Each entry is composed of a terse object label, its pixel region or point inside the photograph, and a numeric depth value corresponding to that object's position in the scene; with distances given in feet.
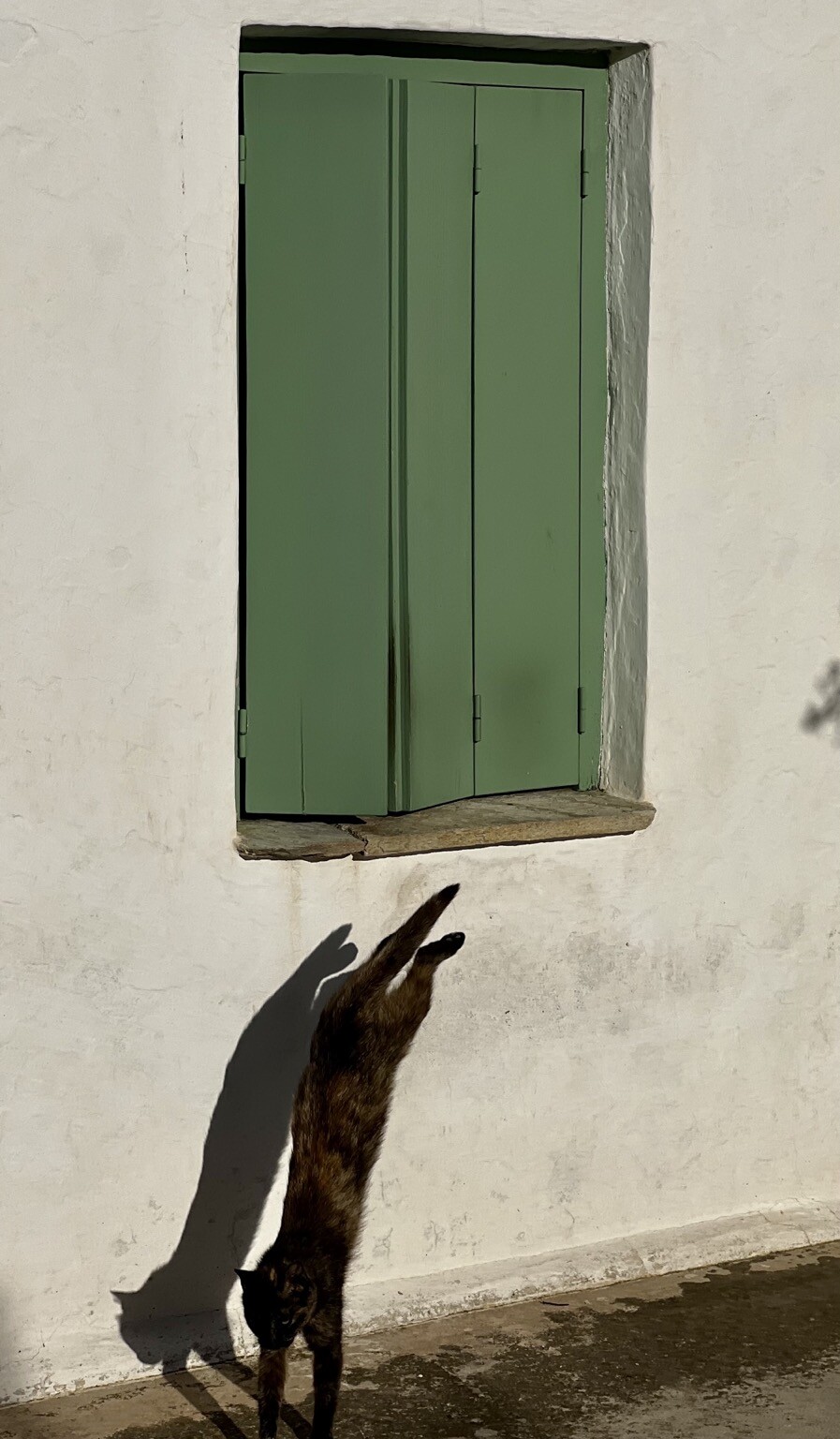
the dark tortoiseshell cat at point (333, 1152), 14.20
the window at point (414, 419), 17.42
